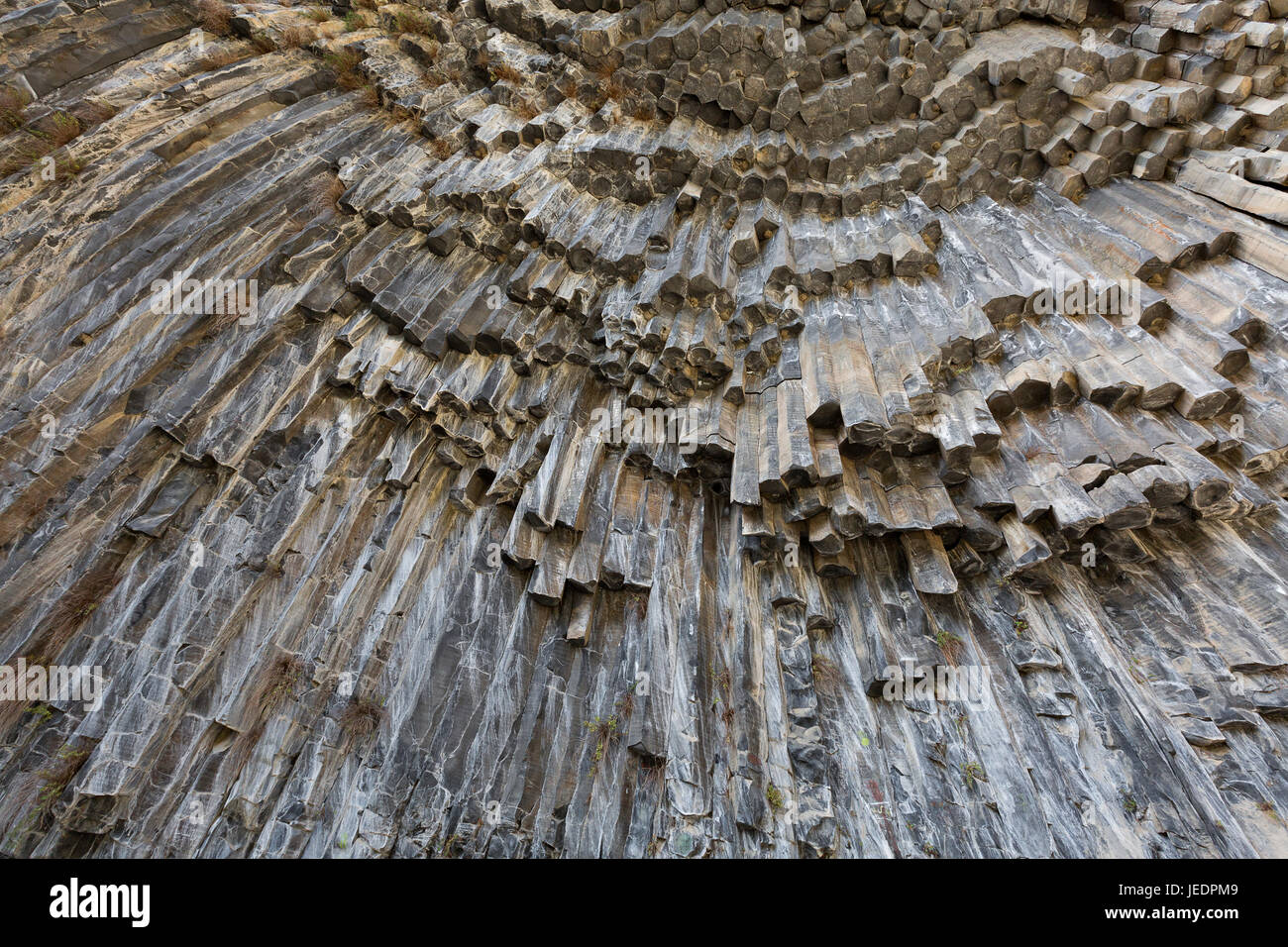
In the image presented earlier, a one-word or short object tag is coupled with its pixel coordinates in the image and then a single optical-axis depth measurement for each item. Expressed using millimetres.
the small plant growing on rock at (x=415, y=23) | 13227
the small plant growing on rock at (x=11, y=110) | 11172
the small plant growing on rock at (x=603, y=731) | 8625
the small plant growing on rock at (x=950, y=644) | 8625
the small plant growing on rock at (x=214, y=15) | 13070
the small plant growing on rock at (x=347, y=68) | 13141
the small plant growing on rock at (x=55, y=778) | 7996
